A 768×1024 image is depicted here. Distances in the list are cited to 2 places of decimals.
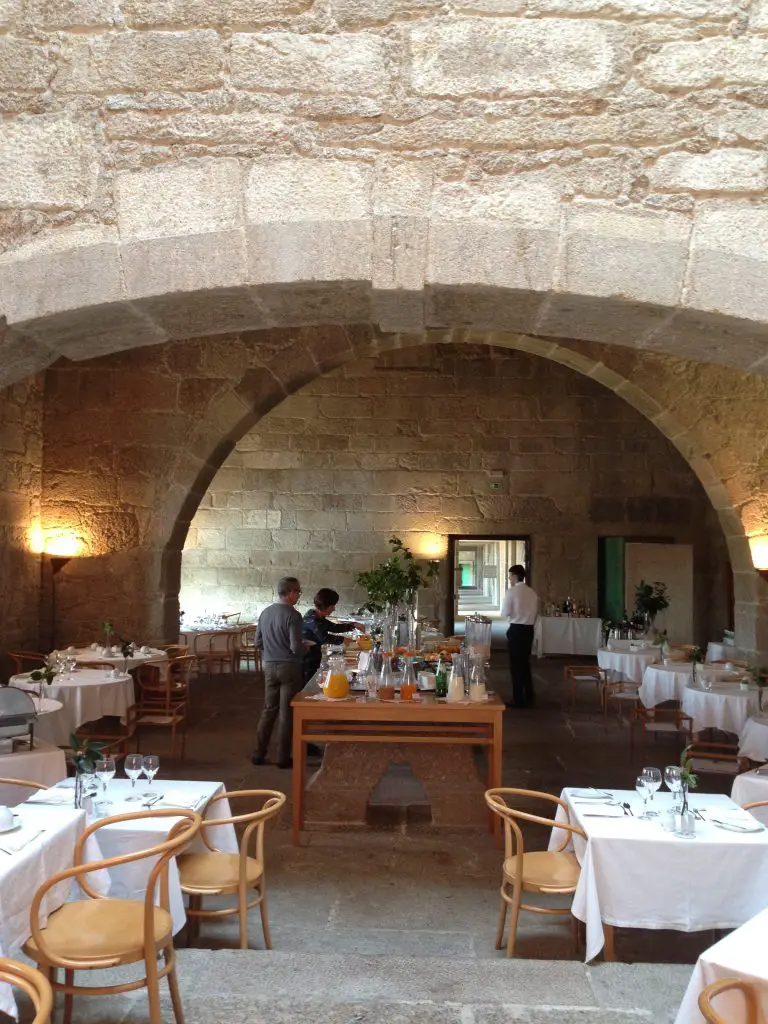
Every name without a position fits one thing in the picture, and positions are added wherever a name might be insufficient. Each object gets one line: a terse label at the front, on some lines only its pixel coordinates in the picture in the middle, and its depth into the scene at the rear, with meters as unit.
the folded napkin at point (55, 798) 3.08
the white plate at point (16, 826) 2.72
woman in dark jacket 6.21
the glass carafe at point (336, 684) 4.43
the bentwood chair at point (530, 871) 3.03
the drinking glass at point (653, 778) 3.22
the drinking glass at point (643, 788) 3.22
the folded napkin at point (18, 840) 2.60
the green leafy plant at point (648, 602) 8.92
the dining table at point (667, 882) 2.85
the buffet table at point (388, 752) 4.30
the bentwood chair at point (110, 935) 2.35
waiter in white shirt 7.90
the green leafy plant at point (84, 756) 3.13
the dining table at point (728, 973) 1.95
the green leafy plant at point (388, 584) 6.98
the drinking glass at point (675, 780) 3.11
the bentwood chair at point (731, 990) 1.80
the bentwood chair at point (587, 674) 7.45
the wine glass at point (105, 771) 3.21
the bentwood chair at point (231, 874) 3.02
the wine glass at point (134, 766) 3.23
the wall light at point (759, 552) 6.92
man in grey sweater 5.35
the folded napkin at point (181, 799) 3.21
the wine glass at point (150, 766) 3.28
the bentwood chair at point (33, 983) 1.69
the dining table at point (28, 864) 2.41
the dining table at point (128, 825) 2.91
